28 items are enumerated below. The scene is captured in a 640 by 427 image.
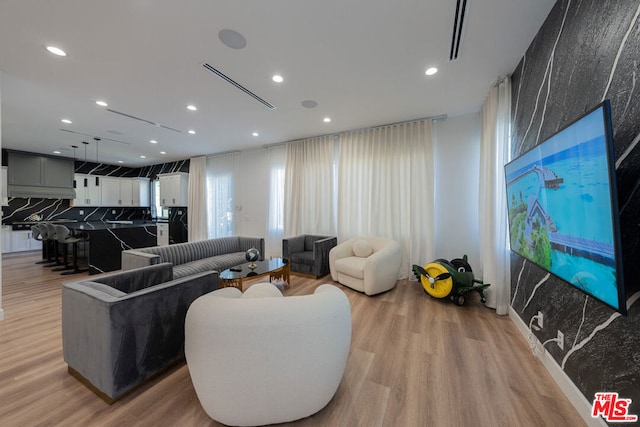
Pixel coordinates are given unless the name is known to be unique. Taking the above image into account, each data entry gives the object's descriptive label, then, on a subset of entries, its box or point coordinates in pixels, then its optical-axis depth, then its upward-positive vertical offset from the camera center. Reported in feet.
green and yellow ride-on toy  9.57 -3.10
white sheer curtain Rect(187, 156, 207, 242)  20.90 +1.35
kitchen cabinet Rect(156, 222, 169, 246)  21.91 -1.96
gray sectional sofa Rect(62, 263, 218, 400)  4.70 -2.65
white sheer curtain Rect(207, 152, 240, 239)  20.29 +1.68
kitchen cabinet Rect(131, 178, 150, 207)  25.38 +2.64
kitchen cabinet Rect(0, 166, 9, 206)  18.58 +2.23
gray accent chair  13.11 -2.59
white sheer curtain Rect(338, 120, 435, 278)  12.51 +1.50
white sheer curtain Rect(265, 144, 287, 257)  17.62 +0.94
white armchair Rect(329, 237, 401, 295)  10.53 -2.61
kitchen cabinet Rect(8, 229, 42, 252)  19.58 -2.32
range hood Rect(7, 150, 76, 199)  18.86 +3.48
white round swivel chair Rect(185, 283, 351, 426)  3.83 -2.50
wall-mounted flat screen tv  3.14 +0.05
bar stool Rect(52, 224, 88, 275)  14.42 -1.57
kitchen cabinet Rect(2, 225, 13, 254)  19.22 -1.94
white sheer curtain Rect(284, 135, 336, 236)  15.30 +1.81
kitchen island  14.03 -1.76
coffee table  9.50 -2.67
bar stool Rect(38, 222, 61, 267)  15.89 -2.27
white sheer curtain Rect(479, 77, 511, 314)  8.52 +0.54
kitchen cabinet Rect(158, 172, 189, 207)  21.75 +2.41
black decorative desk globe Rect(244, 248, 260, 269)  10.88 -2.10
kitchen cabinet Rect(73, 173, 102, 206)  22.22 +2.57
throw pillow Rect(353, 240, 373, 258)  12.61 -2.09
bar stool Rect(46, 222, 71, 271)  15.24 -2.17
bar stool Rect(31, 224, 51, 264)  16.63 -1.81
